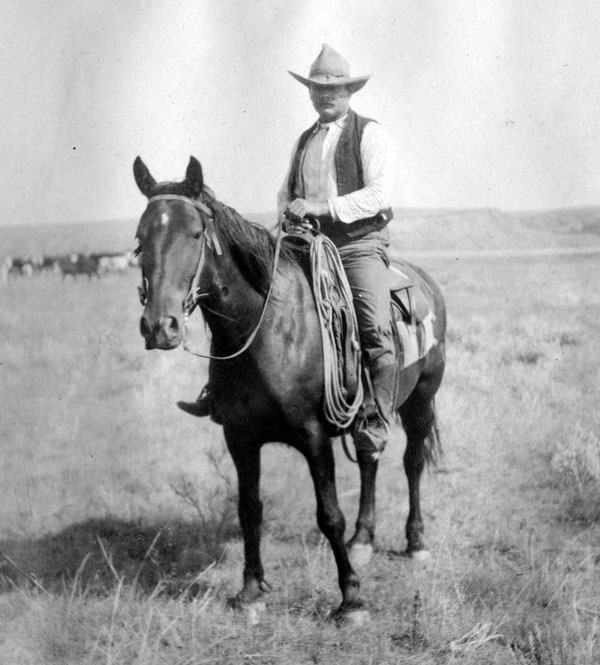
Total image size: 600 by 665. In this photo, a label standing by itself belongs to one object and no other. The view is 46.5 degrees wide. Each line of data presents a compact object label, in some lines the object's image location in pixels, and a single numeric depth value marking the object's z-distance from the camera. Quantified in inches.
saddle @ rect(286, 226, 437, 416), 156.8
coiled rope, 151.9
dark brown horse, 124.6
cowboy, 162.4
